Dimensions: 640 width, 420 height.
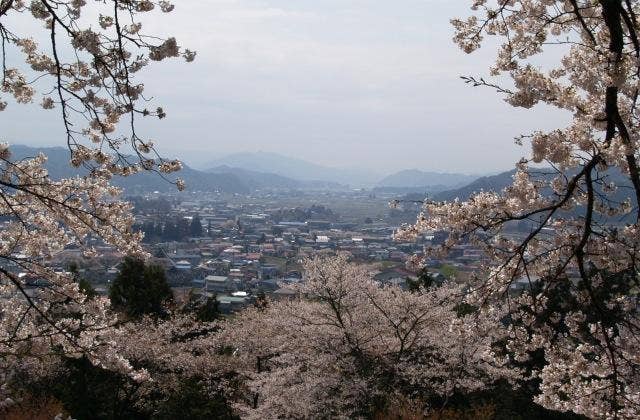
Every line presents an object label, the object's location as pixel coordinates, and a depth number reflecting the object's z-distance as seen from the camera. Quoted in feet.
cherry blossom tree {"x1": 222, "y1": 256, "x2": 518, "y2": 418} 36.91
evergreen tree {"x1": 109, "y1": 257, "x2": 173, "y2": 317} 71.41
